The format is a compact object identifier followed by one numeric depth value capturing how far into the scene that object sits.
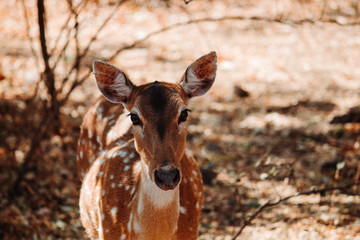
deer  5.75
